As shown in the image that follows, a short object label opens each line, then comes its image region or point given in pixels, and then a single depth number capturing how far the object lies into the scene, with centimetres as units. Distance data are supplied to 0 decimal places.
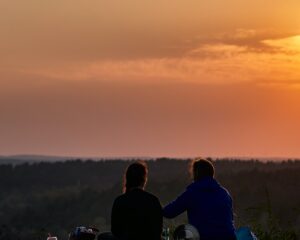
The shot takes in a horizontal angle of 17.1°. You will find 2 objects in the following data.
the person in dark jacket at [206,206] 1225
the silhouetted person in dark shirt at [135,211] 1189
